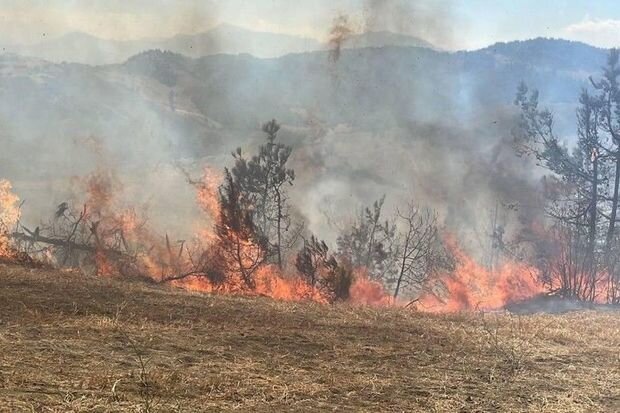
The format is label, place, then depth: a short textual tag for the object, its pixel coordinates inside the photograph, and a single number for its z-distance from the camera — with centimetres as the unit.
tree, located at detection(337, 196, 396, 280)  3381
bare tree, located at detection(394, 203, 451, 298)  3331
